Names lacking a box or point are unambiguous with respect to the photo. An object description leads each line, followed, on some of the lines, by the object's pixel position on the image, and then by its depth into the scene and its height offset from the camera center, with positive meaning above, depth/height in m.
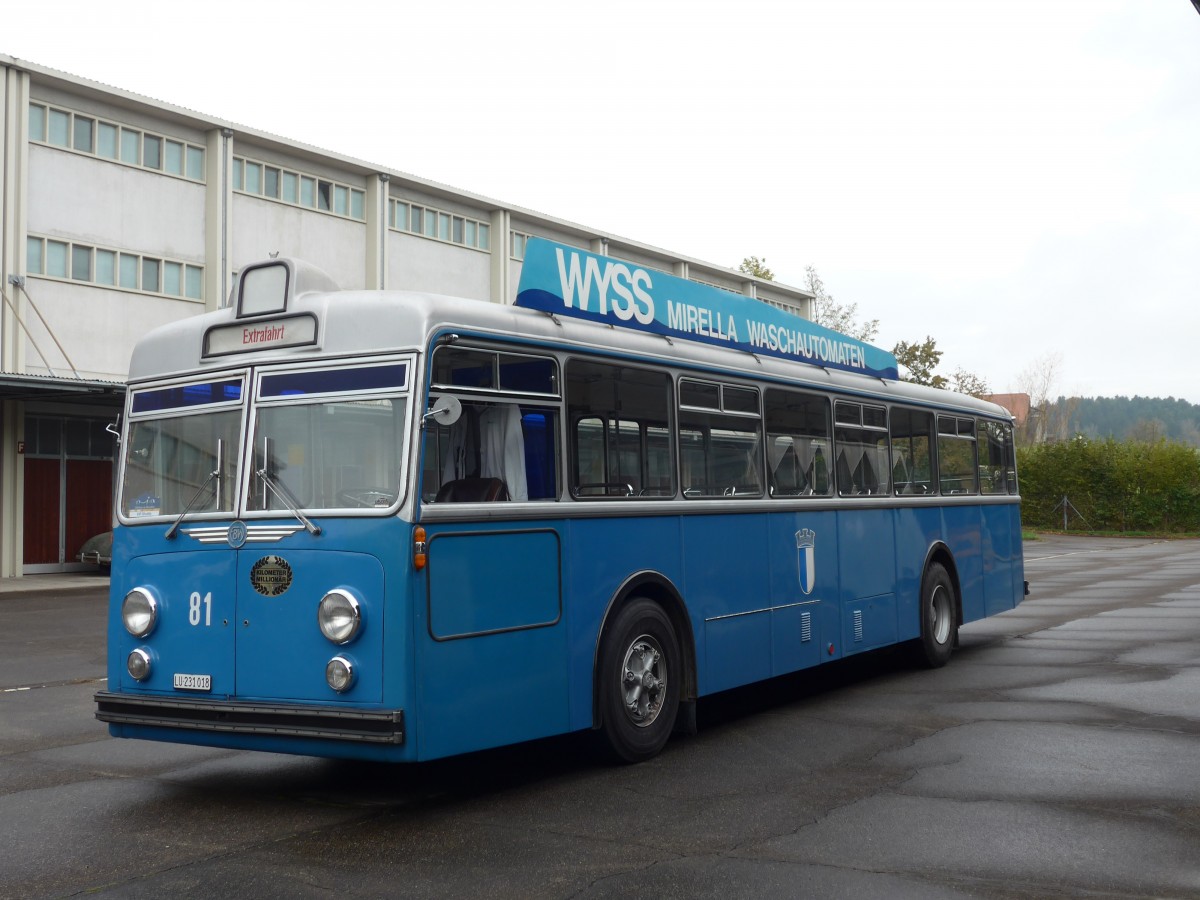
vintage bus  6.50 +0.08
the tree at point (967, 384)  75.69 +8.29
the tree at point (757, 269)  67.62 +13.72
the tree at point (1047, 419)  94.88 +8.01
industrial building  29.14 +7.69
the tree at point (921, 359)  69.62 +9.04
